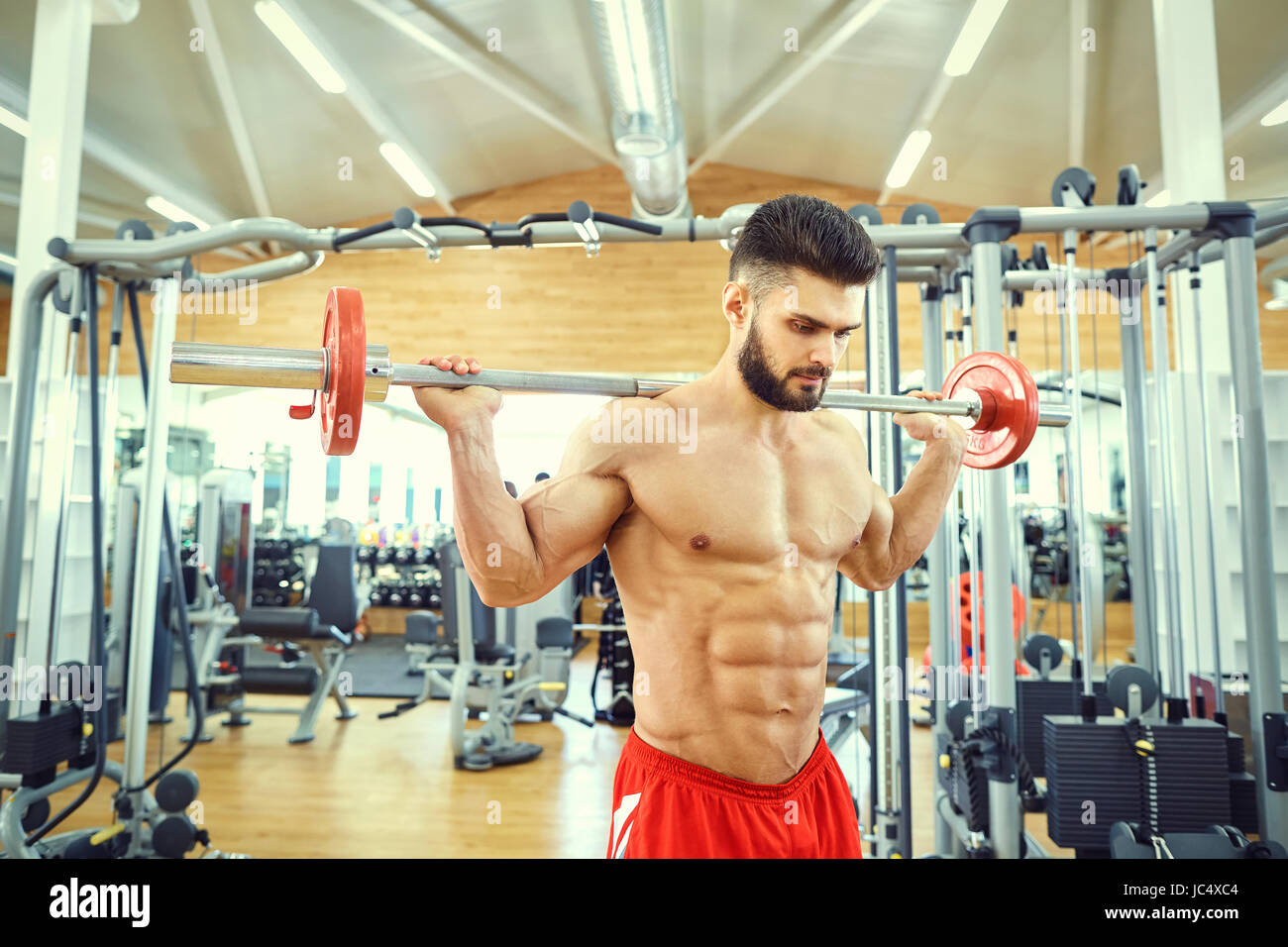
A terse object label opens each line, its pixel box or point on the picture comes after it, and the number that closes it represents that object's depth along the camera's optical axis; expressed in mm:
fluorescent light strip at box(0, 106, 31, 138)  4727
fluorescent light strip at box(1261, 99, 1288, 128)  4414
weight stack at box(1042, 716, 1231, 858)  2018
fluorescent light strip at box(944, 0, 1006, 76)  4324
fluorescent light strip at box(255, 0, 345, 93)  4505
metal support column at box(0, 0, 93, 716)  2879
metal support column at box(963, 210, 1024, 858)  2068
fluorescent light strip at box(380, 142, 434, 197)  6224
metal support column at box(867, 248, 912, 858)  2275
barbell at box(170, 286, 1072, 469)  1000
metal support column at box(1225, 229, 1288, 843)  2018
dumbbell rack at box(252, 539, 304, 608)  7695
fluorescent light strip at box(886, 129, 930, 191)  5836
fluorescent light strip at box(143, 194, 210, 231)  6250
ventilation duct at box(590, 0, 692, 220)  4153
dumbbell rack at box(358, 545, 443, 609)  8383
